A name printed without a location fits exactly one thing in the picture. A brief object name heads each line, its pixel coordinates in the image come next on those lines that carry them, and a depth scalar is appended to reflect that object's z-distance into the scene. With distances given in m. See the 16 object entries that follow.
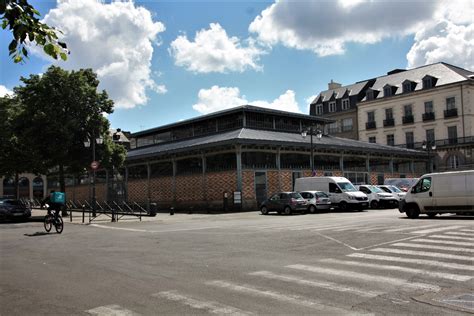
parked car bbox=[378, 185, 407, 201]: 33.67
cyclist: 18.39
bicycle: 18.45
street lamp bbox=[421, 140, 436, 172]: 48.12
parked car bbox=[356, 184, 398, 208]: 32.88
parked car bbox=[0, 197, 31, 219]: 26.90
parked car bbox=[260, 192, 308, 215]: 28.39
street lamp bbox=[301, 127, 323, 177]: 35.11
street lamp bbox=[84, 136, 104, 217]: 27.48
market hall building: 34.59
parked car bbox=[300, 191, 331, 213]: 29.05
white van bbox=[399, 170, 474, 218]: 20.17
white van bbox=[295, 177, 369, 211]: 29.81
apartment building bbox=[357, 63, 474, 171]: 60.22
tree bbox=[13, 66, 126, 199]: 28.81
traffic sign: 27.41
